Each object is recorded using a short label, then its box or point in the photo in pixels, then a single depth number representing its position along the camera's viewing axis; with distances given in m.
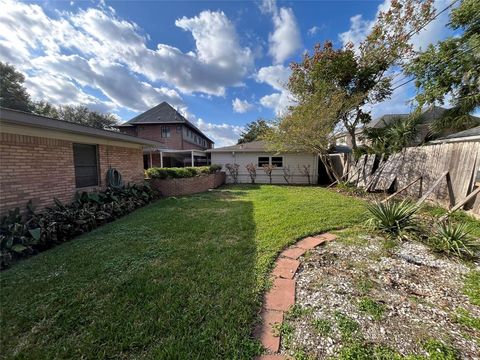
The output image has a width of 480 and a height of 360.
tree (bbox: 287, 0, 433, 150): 9.13
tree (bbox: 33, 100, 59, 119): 25.12
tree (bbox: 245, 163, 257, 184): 13.71
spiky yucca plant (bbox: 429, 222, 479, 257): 3.10
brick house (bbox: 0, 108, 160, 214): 3.83
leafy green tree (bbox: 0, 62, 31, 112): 20.92
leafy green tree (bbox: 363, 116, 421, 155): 8.50
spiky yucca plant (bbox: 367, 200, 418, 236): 3.96
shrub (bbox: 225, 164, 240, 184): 14.01
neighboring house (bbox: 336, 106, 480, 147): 8.84
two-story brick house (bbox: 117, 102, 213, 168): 18.81
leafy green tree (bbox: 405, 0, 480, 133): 7.12
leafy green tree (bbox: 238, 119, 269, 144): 35.74
